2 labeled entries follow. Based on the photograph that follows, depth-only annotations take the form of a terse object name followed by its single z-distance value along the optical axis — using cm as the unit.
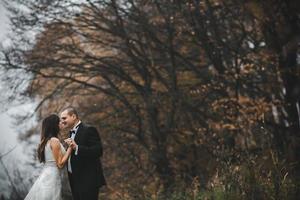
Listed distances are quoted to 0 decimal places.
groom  1112
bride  1164
